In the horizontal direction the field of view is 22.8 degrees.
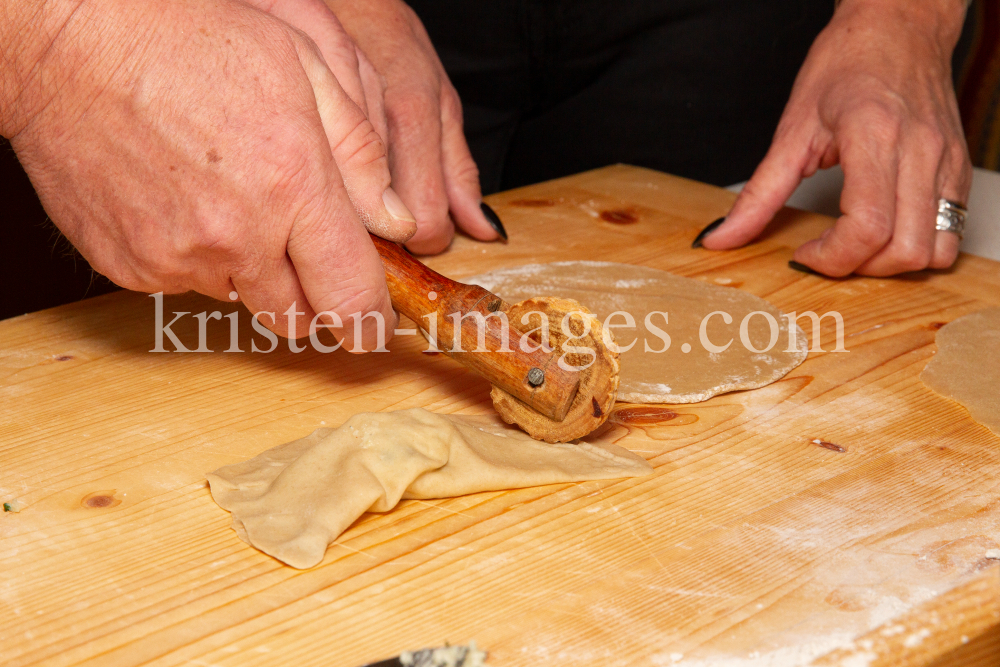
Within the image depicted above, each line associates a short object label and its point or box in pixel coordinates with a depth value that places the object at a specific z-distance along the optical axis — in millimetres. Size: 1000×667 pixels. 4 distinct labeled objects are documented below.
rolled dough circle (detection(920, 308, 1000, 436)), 834
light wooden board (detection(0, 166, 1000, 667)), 726
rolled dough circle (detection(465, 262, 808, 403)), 850
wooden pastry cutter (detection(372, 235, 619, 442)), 788
